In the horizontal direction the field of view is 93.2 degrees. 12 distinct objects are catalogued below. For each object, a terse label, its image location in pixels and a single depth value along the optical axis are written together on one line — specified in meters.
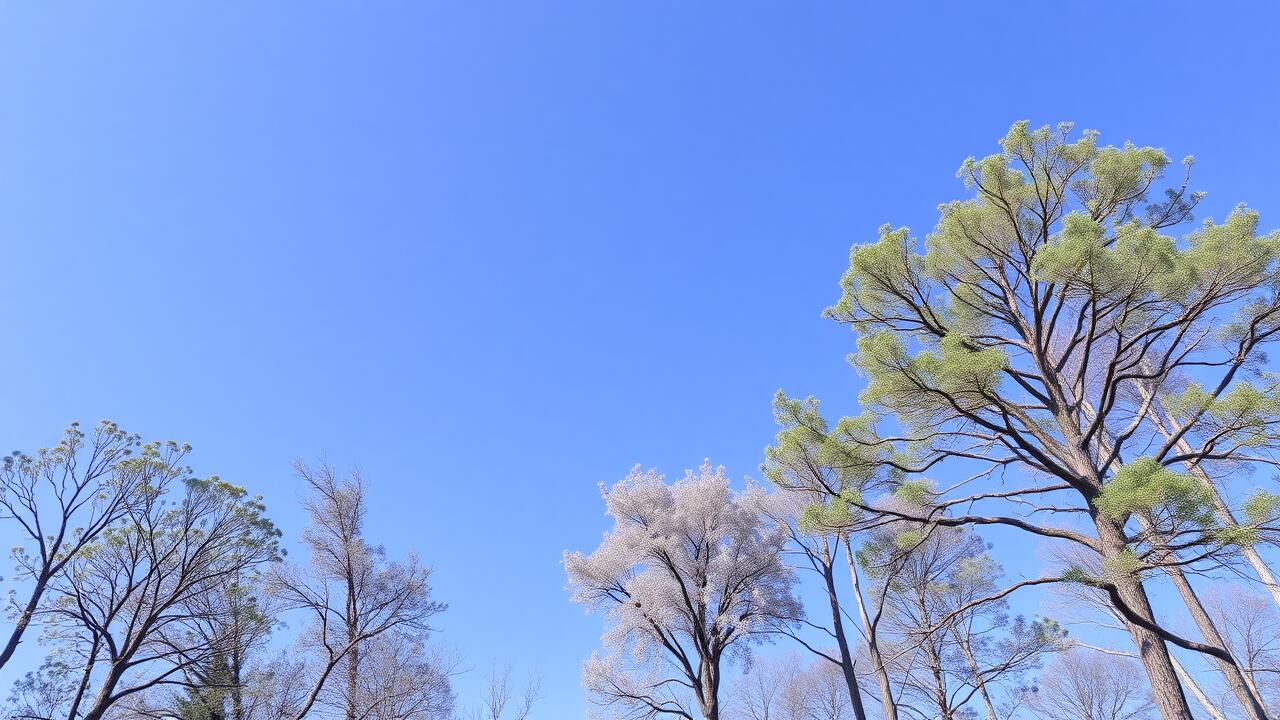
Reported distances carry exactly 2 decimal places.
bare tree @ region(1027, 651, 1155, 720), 19.23
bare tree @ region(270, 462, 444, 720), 11.80
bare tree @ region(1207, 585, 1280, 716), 14.01
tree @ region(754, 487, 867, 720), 11.67
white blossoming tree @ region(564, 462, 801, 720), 13.04
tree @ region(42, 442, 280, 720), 11.05
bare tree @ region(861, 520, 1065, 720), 12.73
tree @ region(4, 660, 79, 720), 10.29
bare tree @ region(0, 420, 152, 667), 11.63
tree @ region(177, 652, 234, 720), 12.28
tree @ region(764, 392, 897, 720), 6.90
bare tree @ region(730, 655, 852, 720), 22.72
